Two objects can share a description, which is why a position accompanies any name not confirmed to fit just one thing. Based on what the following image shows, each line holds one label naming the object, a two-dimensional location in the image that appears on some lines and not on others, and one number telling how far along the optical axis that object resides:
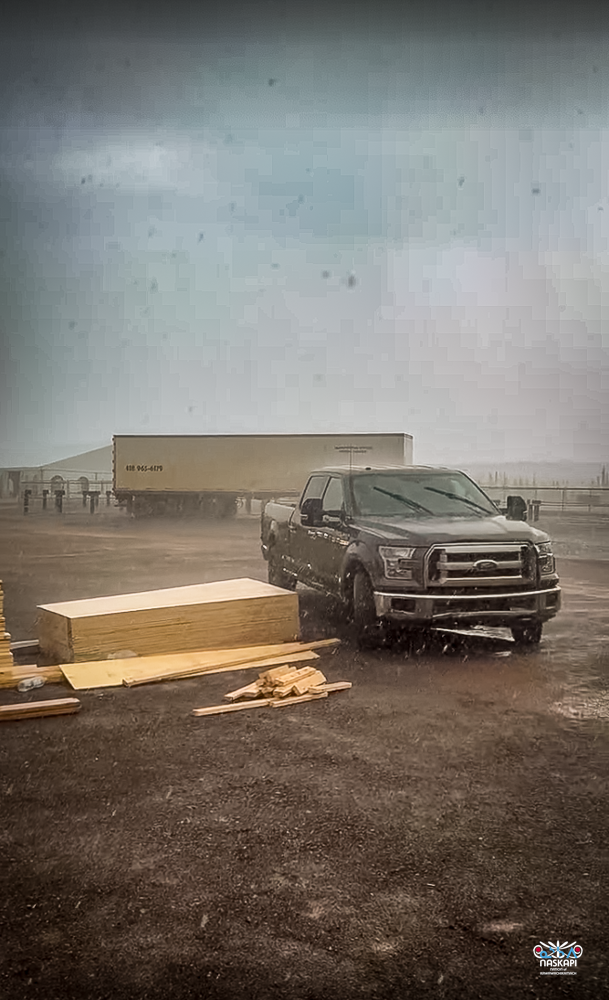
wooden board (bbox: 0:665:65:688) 6.72
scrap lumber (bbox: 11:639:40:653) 8.04
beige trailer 31.12
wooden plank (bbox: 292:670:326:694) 6.34
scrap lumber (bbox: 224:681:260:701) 6.26
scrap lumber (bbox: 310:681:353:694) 6.42
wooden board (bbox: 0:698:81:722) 5.75
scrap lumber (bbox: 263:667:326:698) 6.27
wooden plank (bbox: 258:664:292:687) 6.46
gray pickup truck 7.60
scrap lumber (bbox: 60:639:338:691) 6.79
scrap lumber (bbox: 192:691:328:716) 5.93
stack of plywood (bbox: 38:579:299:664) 7.39
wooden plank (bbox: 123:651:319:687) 6.72
